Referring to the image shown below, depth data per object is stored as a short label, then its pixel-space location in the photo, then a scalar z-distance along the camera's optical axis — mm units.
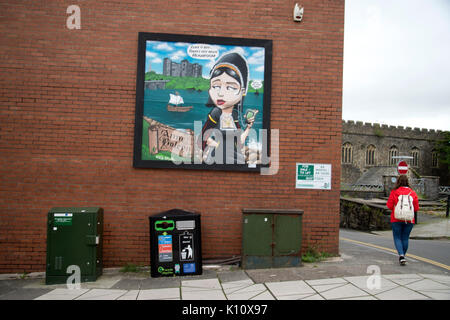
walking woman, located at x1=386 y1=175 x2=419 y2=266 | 6168
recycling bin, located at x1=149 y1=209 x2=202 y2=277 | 5844
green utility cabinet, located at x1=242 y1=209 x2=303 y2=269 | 6031
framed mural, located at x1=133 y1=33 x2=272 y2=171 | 6621
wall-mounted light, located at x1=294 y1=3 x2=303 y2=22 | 6715
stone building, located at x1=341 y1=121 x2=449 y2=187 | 54000
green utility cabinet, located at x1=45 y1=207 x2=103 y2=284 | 5664
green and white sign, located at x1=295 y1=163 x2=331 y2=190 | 6723
